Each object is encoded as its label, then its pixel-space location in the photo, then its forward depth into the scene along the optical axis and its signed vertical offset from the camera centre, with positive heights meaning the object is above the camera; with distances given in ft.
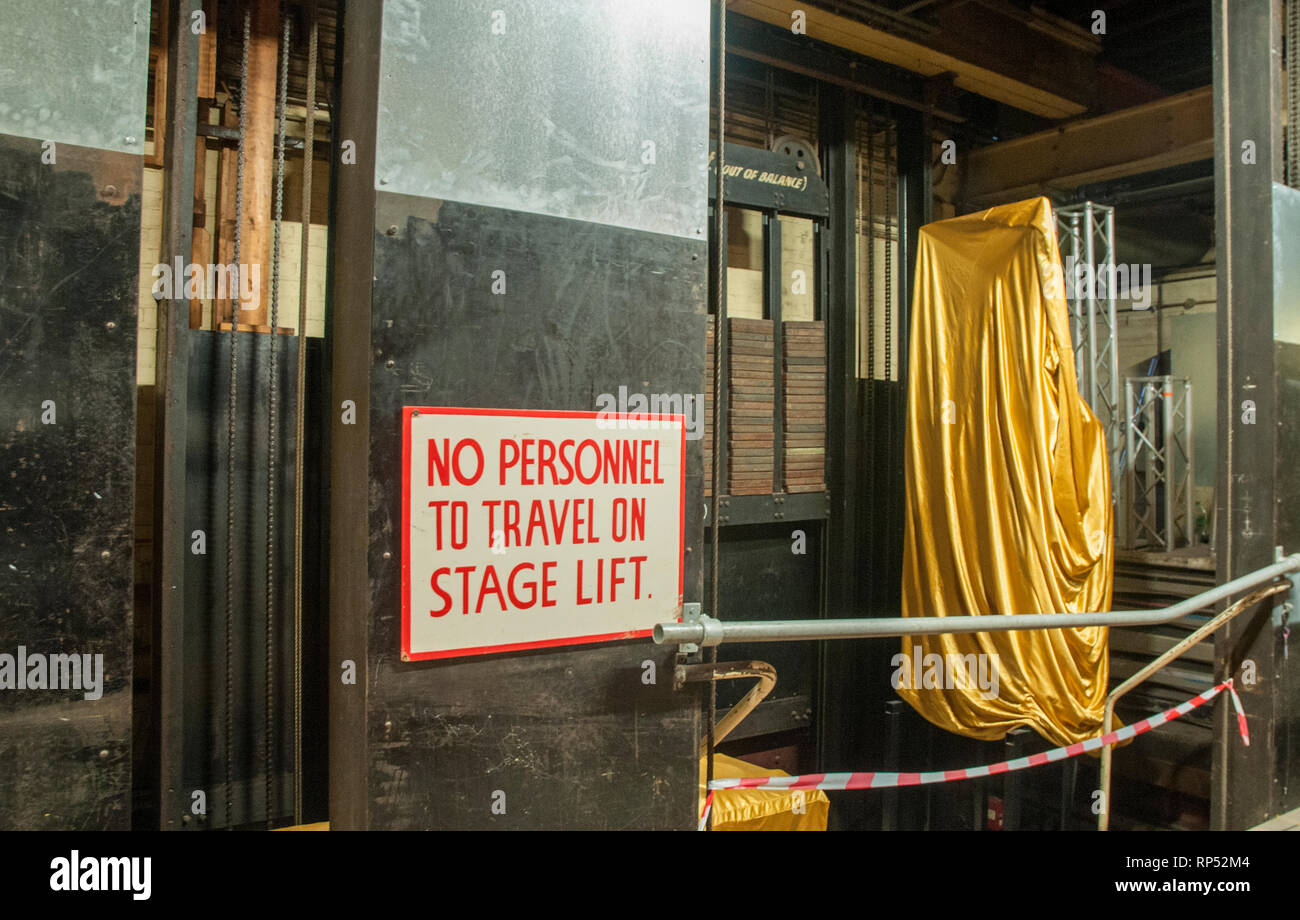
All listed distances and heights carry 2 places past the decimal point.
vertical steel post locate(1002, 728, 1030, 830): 15.33 -5.72
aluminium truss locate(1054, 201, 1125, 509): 16.53 +3.98
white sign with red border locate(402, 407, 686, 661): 5.92 -0.35
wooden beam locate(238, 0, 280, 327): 10.61 +4.28
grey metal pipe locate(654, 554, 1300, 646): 6.07 -1.14
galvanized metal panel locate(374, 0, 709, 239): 5.87 +2.81
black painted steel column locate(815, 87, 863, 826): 16.35 +1.60
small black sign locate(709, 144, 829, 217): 14.71 +5.44
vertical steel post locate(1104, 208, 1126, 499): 16.53 +2.46
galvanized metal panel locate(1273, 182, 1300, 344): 10.23 +2.72
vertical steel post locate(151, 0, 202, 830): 8.38 +0.27
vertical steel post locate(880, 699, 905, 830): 16.21 -5.22
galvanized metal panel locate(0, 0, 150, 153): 5.35 +2.67
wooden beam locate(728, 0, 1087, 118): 14.28 +8.08
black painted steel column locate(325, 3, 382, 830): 5.81 +0.39
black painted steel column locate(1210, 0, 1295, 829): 10.25 +1.52
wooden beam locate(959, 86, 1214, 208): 16.38 +7.06
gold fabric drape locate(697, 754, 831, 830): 12.11 -4.85
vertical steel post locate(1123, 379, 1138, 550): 17.42 +0.09
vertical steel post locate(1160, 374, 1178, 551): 16.83 +0.59
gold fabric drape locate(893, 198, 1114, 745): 13.82 -0.08
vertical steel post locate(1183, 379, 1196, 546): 17.82 +0.65
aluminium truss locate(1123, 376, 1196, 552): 17.49 +0.48
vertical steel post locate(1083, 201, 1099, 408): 16.37 +3.47
